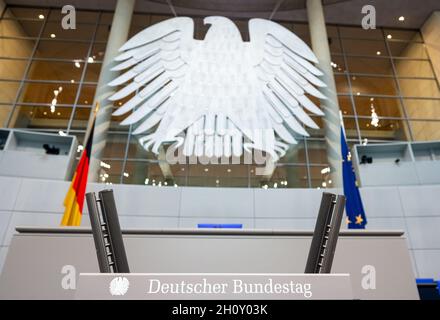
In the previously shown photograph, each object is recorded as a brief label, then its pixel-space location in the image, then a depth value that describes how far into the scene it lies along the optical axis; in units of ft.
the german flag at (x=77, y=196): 17.38
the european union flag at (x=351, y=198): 18.43
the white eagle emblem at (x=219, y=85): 21.86
